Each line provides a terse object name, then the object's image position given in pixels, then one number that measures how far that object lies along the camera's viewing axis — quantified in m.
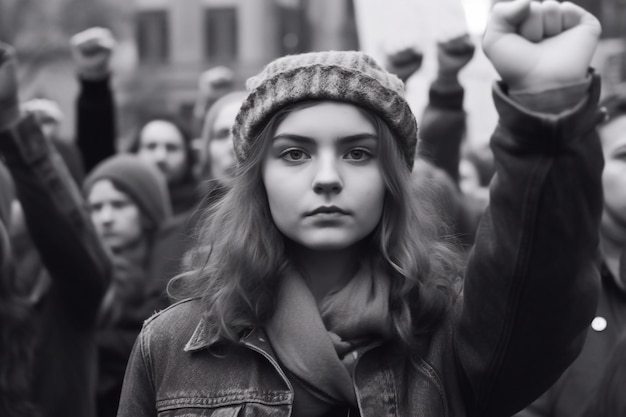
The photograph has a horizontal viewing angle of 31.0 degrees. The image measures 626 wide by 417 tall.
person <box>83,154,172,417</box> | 4.49
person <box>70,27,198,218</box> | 5.16
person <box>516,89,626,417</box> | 3.30
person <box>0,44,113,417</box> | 3.57
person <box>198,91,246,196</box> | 4.90
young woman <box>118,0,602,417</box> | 1.96
